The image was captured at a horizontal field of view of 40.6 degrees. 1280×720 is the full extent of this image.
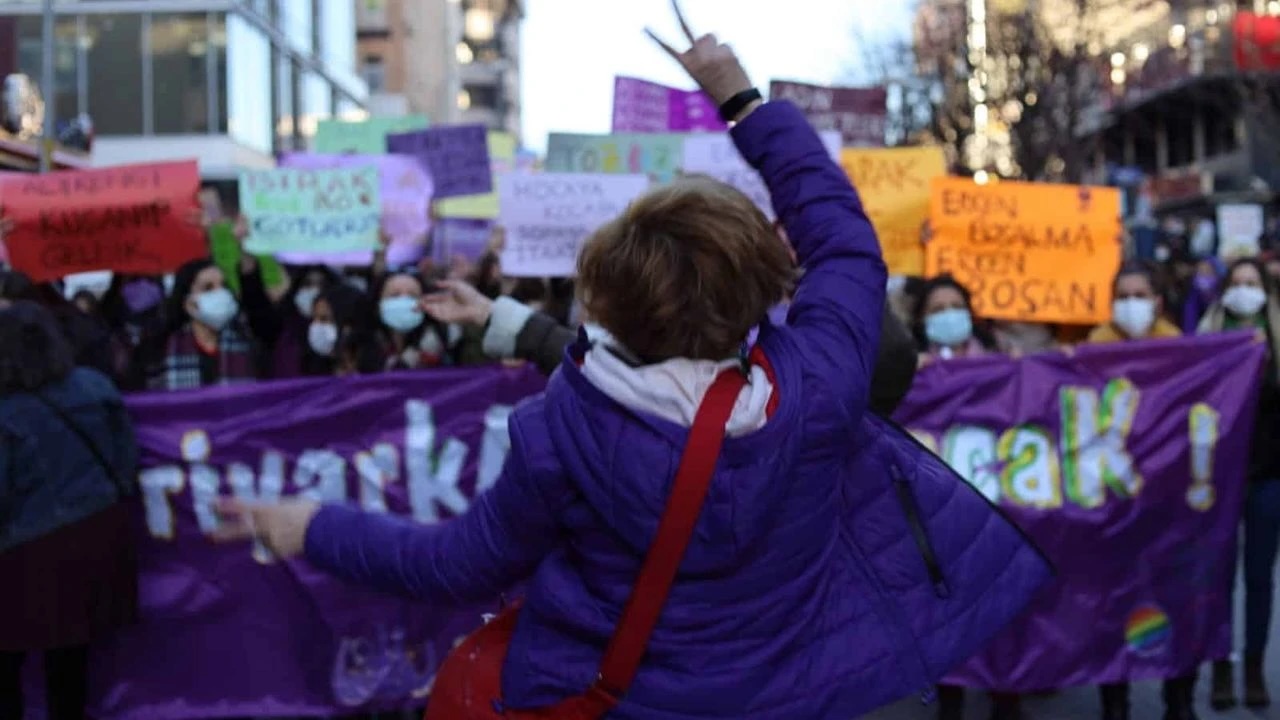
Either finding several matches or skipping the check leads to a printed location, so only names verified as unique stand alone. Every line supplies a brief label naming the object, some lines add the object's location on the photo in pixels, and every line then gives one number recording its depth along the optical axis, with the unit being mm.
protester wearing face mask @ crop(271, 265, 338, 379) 9422
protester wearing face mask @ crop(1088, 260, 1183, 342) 7215
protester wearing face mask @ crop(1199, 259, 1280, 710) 6168
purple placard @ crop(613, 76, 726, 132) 11828
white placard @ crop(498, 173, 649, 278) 9438
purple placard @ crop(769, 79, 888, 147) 11820
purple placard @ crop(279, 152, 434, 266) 12405
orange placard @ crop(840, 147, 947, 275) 9391
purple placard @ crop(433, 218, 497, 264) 14648
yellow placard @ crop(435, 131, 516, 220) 15797
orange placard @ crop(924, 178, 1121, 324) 8086
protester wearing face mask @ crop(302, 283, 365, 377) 8195
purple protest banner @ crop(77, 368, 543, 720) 5809
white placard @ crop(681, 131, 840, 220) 9805
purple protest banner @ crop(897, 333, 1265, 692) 5828
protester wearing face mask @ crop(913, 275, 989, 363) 6684
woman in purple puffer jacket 2242
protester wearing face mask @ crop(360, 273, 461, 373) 7668
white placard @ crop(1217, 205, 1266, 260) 17109
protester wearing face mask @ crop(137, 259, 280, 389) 7887
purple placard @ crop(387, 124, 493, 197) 11805
